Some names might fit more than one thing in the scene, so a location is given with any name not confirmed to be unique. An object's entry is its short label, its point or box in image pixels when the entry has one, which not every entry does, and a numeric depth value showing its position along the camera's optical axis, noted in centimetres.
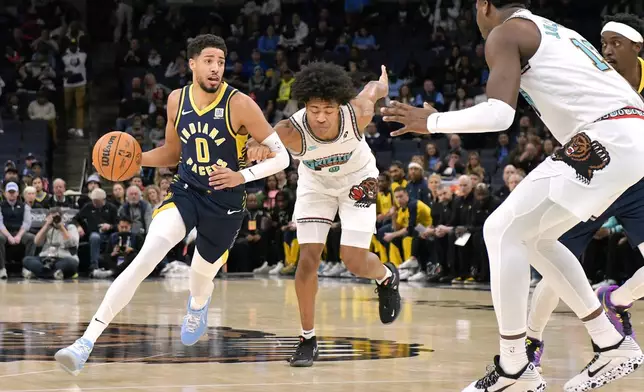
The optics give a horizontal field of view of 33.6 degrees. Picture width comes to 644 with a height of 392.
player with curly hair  663
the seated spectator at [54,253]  1552
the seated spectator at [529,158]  1509
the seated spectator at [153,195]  1630
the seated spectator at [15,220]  1573
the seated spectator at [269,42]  2259
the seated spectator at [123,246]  1588
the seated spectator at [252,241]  1728
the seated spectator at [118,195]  1662
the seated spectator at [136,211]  1603
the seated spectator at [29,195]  1609
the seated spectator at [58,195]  1645
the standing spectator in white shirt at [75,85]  2192
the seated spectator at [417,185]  1555
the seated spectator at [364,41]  2195
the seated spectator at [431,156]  1719
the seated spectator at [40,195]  1633
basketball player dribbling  659
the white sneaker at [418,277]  1516
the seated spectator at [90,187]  1686
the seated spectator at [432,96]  1945
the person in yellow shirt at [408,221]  1535
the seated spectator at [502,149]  1708
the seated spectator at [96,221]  1612
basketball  671
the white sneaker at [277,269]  1719
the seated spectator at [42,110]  2097
